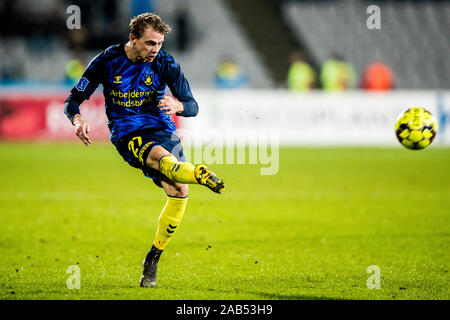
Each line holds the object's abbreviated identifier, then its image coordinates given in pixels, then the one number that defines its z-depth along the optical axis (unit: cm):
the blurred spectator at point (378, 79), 2387
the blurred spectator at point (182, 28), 2820
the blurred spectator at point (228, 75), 2353
